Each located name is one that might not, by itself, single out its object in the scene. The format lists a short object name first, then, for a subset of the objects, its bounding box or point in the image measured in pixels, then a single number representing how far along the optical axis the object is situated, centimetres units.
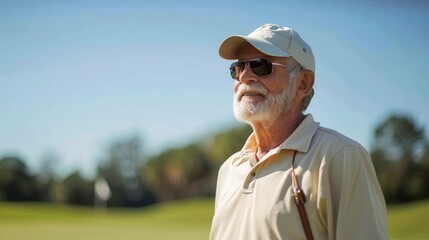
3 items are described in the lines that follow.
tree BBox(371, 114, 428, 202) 4169
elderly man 271
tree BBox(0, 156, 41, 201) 6319
